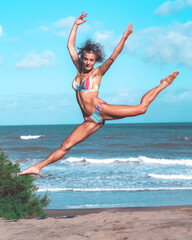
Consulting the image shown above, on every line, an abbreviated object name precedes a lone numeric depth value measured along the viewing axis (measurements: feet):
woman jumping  16.99
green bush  34.50
